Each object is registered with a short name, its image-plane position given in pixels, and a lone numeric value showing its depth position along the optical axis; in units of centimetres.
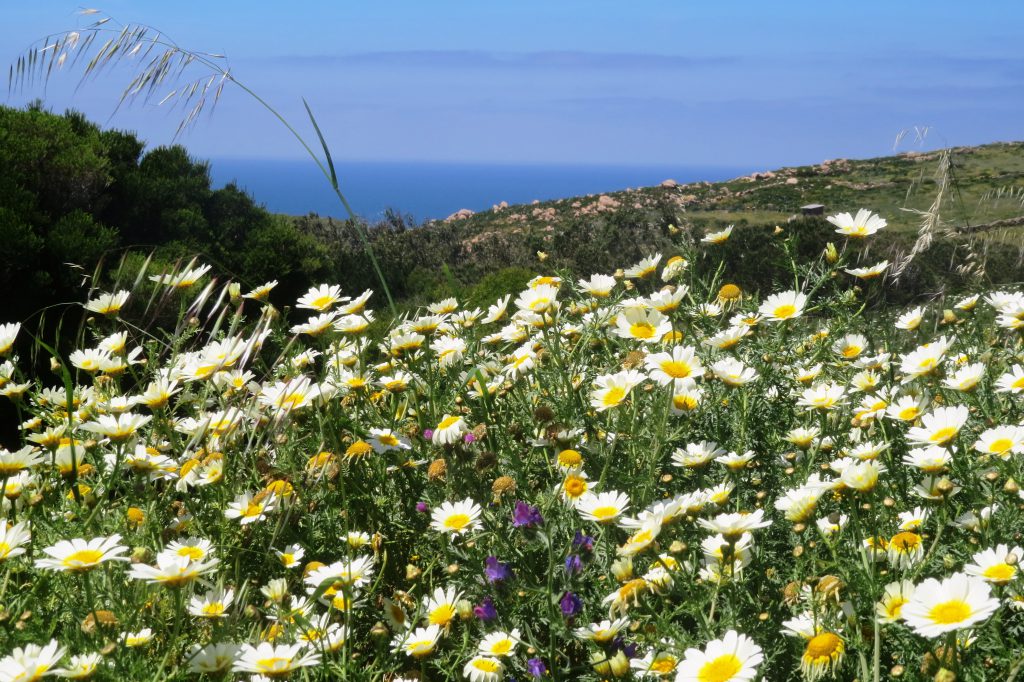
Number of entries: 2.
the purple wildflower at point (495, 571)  114
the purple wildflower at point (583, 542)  114
